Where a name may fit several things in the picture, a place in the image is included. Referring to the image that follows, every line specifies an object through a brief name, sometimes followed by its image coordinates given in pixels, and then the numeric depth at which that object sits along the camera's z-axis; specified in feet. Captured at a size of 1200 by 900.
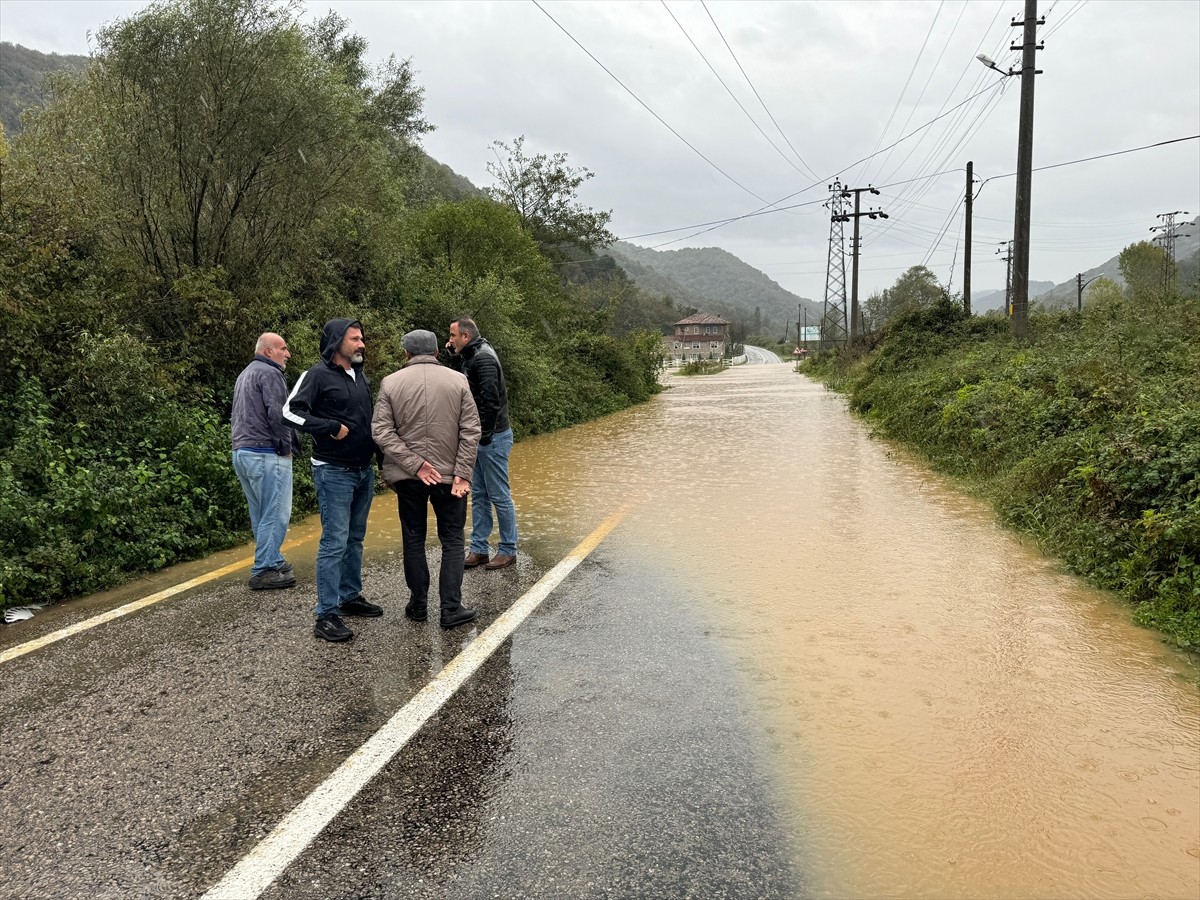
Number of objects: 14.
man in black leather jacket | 20.51
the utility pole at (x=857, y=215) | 165.27
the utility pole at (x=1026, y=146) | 60.44
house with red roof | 442.01
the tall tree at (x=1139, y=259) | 249.14
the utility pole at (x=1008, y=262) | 233.76
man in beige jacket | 16.63
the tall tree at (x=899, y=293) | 324.27
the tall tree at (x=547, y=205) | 133.59
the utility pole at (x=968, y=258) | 111.32
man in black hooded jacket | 16.63
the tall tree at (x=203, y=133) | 33.68
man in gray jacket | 20.34
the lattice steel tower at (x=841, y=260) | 180.04
